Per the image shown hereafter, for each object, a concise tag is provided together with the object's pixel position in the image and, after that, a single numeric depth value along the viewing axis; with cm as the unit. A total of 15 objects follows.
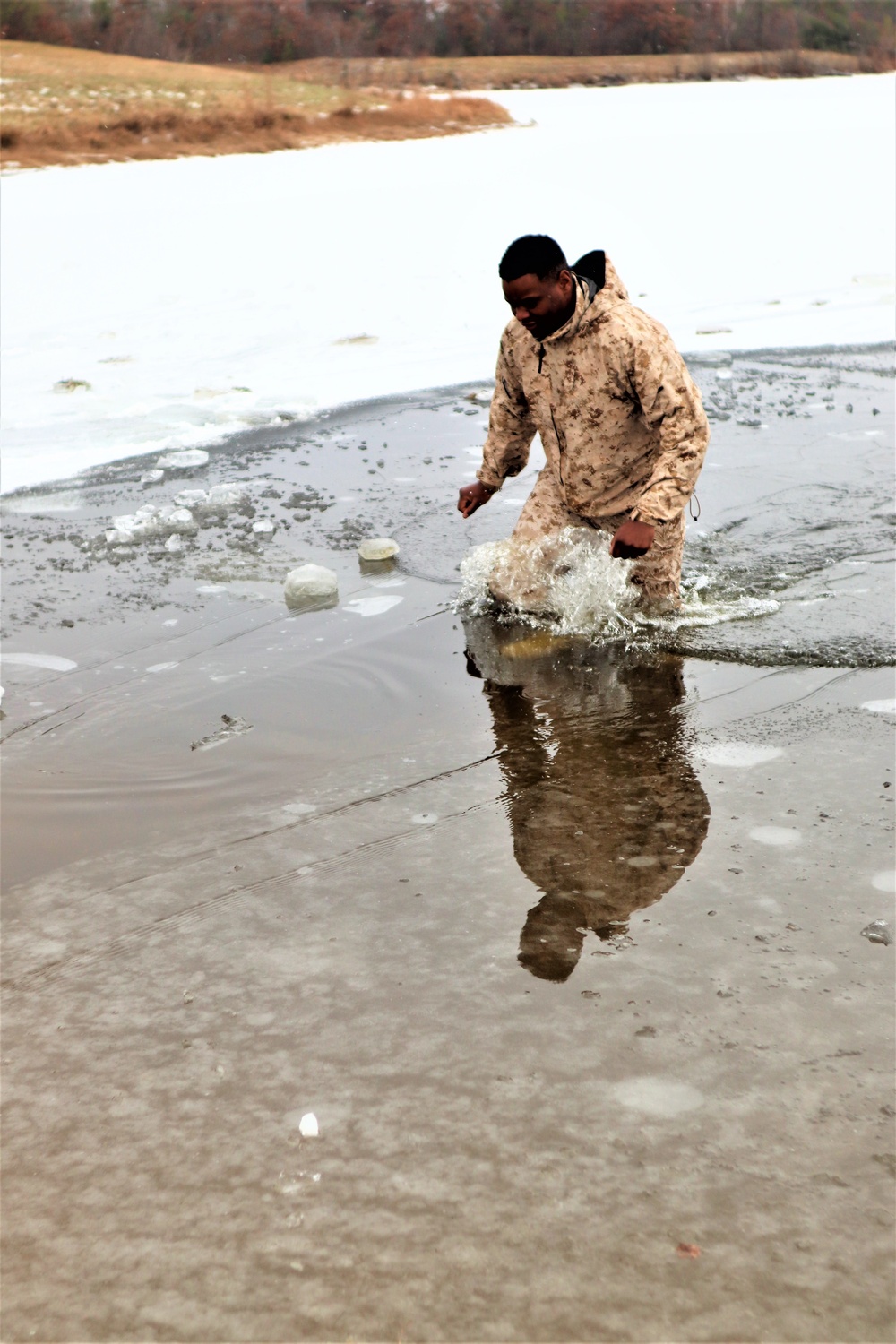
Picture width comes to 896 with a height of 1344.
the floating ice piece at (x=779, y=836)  278
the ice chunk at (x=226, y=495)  589
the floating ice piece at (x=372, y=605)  461
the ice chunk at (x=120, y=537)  543
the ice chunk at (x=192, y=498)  591
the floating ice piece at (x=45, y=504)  607
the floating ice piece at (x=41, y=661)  416
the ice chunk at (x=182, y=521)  555
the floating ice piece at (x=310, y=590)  468
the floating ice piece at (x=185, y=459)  670
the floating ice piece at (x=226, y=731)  354
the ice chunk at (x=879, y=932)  240
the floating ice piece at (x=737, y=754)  322
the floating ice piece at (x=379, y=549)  514
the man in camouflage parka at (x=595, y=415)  386
